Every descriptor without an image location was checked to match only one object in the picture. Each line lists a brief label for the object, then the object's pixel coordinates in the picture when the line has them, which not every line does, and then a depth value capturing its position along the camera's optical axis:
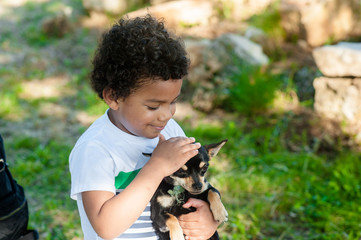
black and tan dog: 1.75
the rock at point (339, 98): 4.61
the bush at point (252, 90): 5.31
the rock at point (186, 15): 7.93
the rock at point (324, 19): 6.14
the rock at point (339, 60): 4.52
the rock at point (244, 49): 5.87
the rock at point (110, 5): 9.10
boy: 1.55
